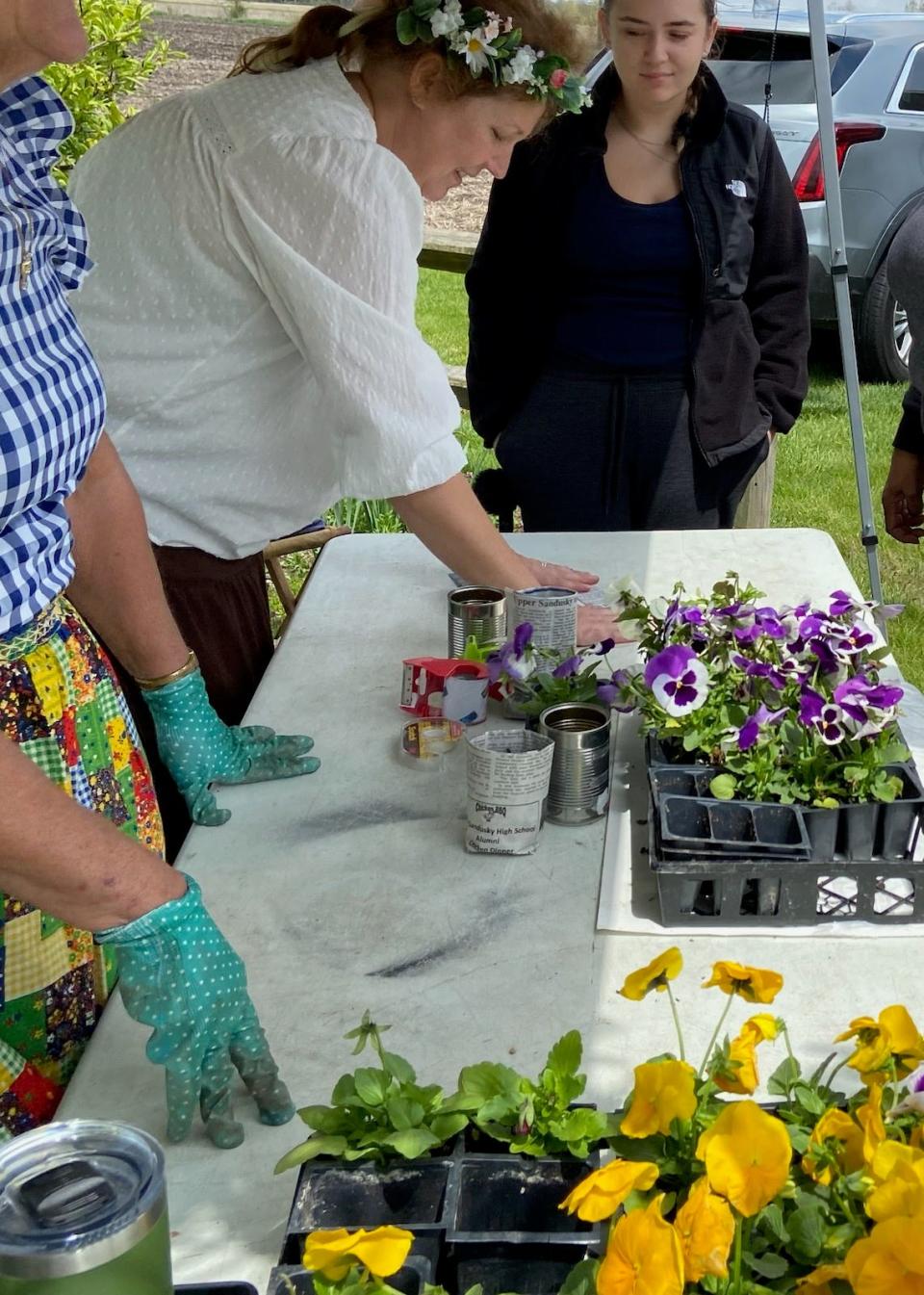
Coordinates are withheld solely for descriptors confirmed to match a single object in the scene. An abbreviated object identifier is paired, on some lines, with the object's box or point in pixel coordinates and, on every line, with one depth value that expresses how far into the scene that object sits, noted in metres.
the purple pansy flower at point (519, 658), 1.83
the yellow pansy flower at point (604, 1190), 0.75
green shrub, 4.50
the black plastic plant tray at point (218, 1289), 0.84
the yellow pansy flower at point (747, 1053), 0.90
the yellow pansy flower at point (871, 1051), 0.87
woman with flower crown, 1.81
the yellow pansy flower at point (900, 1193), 0.68
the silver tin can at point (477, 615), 2.03
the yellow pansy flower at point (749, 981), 0.92
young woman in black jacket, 3.07
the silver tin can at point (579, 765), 1.63
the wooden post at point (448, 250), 4.68
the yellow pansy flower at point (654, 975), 0.90
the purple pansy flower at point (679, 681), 1.61
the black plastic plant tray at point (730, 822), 1.48
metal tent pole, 3.24
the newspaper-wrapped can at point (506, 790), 1.54
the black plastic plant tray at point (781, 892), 1.42
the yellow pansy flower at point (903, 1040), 0.88
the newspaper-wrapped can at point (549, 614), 1.96
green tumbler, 0.70
